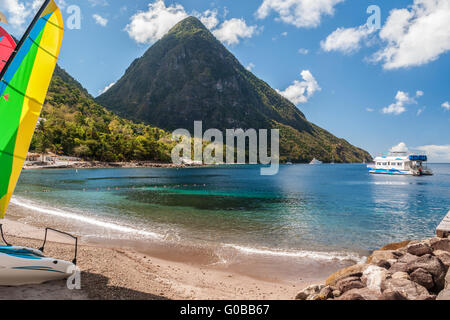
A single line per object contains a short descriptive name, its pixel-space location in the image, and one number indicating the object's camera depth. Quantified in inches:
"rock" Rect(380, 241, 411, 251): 527.3
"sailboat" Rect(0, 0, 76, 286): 271.1
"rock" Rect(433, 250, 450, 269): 351.1
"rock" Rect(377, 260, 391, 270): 366.3
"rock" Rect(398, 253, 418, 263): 338.3
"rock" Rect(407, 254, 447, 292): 295.3
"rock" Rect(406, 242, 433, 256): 375.2
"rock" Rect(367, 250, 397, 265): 394.5
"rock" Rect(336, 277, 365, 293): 291.4
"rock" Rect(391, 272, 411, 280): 295.6
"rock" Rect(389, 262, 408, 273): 325.5
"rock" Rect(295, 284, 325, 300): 320.2
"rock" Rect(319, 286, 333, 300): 287.5
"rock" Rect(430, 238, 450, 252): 422.1
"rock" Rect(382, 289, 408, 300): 241.2
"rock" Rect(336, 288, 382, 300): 250.1
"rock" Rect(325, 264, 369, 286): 331.9
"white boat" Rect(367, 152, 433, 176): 3526.1
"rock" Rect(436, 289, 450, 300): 243.6
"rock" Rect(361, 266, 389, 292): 280.8
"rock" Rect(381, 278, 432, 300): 253.6
